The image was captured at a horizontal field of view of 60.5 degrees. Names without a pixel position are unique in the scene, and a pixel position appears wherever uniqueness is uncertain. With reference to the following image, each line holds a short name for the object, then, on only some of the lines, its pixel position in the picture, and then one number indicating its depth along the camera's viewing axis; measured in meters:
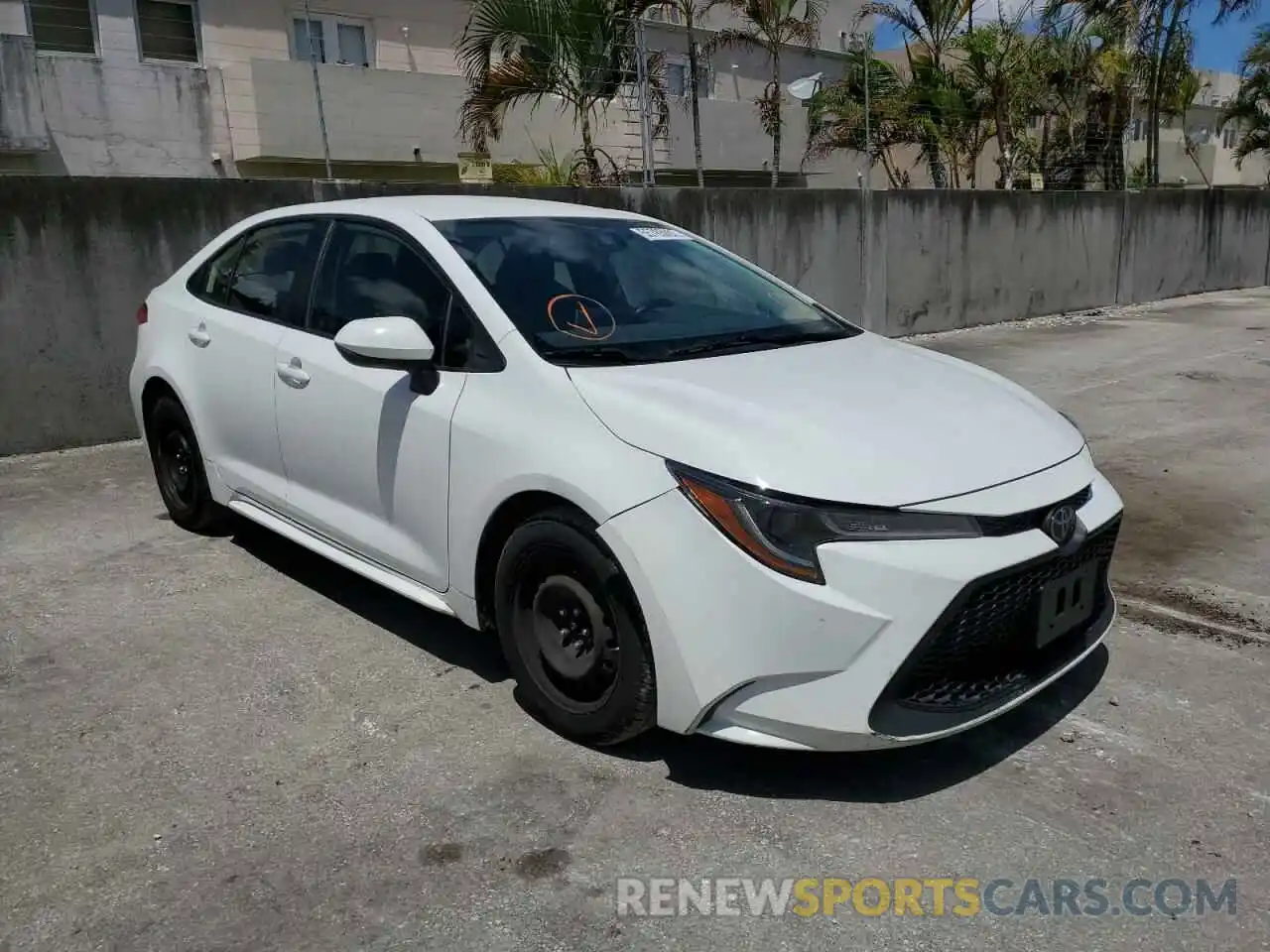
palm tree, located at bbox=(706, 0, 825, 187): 15.61
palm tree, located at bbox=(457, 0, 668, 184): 10.34
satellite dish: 13.12
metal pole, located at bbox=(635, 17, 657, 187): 10.13
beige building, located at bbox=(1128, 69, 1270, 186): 33.44
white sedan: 2.67
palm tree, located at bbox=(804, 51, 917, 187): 17.00
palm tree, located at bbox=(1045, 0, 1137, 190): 16.72
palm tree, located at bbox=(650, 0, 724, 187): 11.90
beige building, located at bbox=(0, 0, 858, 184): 12.88
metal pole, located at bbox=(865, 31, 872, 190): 12.37
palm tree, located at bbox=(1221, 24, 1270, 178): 27.59
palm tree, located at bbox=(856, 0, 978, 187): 17.91
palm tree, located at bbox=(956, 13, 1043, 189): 18.12
